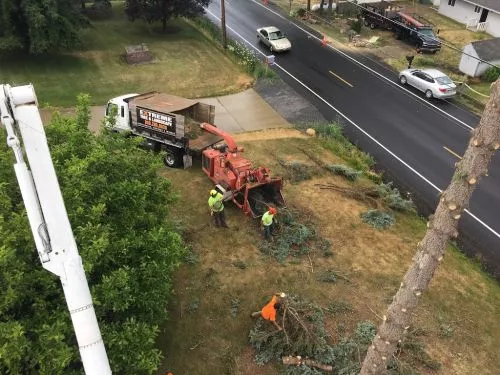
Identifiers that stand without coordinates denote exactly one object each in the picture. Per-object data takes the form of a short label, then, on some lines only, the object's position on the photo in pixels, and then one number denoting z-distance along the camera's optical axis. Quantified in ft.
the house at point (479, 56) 103.71
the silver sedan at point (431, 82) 93.56
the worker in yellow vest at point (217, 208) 53.01
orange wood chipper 55.77
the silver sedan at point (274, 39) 114.52
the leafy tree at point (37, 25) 90.02
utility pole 107.45
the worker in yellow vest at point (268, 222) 51.47
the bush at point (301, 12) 142.20
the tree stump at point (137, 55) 106.93
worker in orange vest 40.70
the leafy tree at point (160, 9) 114.83
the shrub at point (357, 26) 130.11
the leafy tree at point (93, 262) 26.50
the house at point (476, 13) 129.29
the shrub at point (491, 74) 102.68
